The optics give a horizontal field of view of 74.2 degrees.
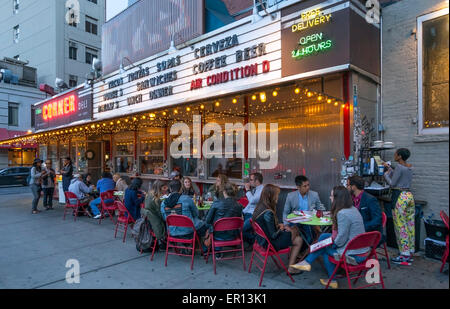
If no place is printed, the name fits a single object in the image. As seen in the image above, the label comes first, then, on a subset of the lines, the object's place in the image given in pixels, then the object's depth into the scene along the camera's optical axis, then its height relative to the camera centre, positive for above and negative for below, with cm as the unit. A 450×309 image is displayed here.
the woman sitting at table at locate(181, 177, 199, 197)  731 -82
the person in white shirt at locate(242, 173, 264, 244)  547 -102
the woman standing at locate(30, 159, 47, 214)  1063 -86
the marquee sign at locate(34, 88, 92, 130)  1304 +222
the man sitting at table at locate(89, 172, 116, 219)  883 -100
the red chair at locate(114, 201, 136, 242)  652 -141
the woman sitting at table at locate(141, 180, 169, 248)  553 -108
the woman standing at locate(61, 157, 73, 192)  1127 -76
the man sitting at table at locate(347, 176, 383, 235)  449 -83
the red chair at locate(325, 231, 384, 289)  362 -117
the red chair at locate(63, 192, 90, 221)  902 -150
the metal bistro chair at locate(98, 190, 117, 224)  825 -137
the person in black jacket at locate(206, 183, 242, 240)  498 -99
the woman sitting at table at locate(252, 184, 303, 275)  431 -103
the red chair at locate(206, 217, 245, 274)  474 -119
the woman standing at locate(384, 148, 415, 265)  511 -97
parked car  2020 -146
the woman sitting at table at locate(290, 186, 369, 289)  389 -104
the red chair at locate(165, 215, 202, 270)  481 -114
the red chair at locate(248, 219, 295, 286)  423 -144
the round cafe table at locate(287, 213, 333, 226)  452 -107
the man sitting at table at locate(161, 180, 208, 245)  510 -101
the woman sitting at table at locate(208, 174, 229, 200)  624 -71
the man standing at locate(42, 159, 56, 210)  1091 -114
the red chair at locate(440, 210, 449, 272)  439 -150
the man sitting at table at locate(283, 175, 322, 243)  559 -88
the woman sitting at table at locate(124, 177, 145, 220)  678 -105
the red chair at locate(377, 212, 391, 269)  461 -106
